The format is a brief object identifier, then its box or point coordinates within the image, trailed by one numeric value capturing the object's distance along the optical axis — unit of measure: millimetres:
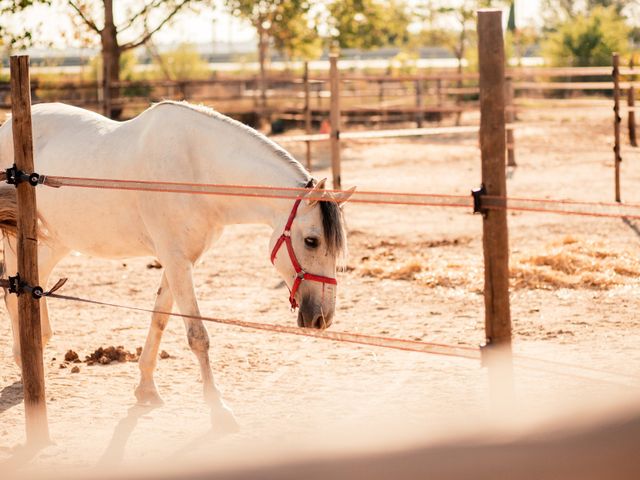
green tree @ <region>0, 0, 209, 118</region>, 20797
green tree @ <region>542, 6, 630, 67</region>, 33250
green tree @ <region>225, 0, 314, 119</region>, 26031
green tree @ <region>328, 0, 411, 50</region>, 28094
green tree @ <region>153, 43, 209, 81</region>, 36812
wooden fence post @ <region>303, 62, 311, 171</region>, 14430
